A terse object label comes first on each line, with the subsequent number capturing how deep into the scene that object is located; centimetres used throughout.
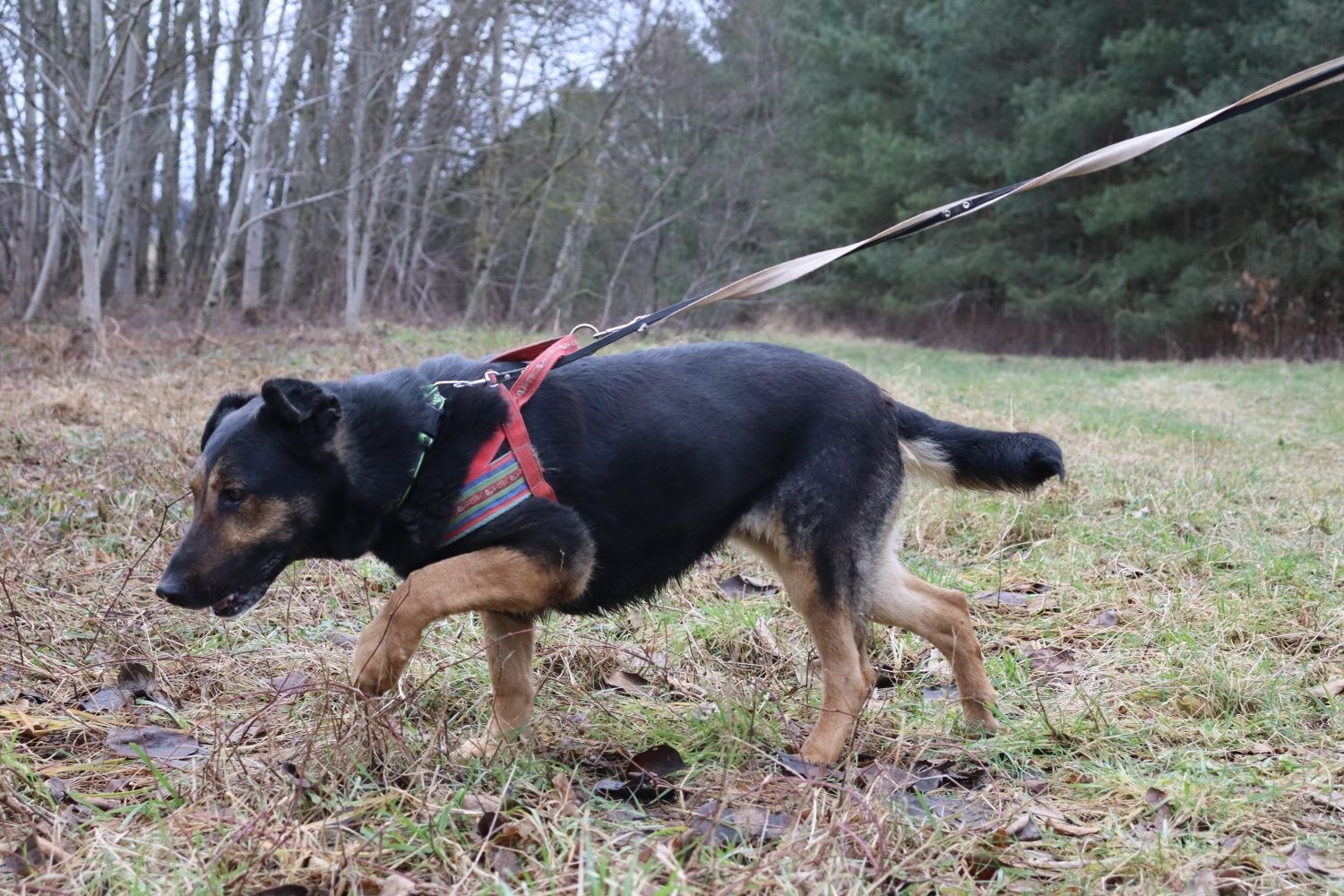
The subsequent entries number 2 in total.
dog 321
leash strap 345
